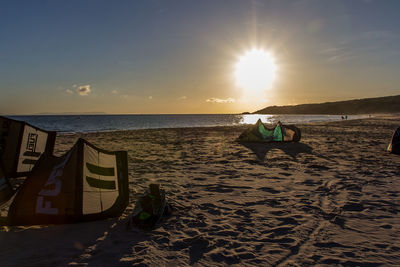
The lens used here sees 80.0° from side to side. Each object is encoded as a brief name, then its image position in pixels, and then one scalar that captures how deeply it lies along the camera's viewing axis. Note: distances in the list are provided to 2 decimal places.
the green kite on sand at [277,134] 14.33
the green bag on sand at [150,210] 3.93
